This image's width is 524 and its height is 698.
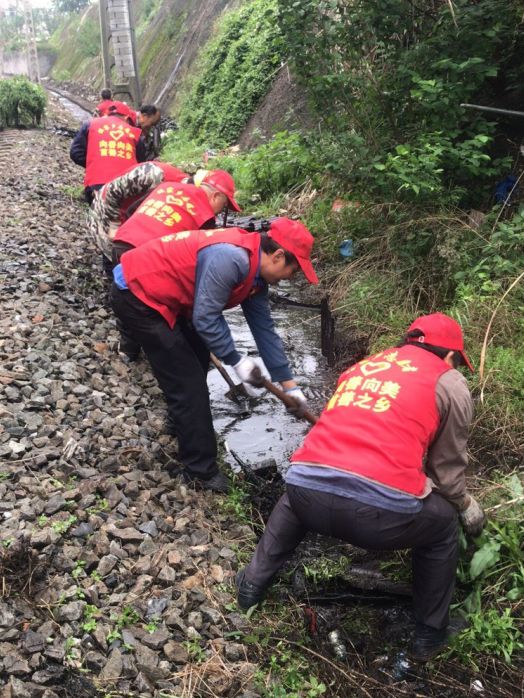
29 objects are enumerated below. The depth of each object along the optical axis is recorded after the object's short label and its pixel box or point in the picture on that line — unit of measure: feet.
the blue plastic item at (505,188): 18.29
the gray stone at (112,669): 7.57
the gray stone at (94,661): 7.63
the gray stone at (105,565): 9.11
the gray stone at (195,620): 8.84
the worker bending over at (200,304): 10.56
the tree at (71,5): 182.09
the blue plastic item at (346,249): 21.34
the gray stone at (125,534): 9.89
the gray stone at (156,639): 8.22
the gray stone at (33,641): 7.48
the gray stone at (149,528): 10.30
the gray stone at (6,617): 7.66
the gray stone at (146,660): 7.83
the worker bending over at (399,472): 7.95
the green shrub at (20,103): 54.19
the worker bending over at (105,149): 20.81
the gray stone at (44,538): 8.88
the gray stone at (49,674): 7.18
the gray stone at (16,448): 11.06
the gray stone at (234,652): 8.56
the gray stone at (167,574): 9.36
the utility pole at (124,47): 41.41
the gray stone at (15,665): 7.13
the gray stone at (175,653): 8.19
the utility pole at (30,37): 92.74
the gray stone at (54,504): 9.75
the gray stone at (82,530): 9.53
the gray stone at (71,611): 8.09
